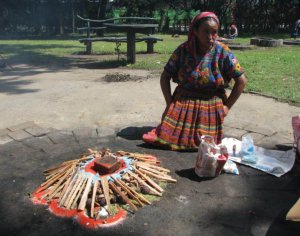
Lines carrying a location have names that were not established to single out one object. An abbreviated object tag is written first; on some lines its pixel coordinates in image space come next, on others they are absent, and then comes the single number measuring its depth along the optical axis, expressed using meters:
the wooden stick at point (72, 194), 2.88
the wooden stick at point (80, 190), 2.90
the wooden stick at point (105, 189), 2.88
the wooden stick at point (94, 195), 2.79
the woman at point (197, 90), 3.85
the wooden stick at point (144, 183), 3.08
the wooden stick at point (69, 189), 2.93
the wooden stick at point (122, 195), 2.88
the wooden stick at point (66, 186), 2.99
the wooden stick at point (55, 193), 3.03
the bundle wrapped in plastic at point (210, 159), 3.31
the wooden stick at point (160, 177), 3.30
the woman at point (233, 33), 17.64
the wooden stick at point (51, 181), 3.20
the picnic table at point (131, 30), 9.13
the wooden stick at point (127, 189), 2.94
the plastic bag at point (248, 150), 3.69
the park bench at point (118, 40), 10.03
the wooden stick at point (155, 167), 3.46
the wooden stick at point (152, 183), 3.14
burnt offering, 3.15
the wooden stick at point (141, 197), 2.96
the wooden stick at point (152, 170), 3.37
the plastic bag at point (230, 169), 3.49
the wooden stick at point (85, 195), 2.83
